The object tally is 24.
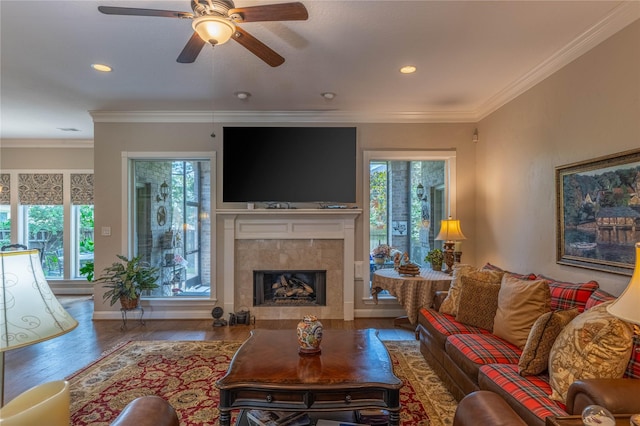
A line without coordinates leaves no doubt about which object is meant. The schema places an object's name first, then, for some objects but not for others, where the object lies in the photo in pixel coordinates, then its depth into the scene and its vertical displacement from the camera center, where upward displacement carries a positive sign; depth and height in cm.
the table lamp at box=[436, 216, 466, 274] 401 -22
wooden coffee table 171 -84
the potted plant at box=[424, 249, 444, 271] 423 -51
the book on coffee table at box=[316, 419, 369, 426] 173 -105
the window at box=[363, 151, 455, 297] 462 +20
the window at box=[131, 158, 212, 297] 468 -4
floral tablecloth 363 -76
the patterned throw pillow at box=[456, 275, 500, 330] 267 -68
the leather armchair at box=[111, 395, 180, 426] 122 -72
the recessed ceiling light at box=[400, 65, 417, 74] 315 +138
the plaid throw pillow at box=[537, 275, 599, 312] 216 -51
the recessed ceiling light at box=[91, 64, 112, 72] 313 +139
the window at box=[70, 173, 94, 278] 628 -5
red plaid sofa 161 -88
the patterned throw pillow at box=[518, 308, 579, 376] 186 -68
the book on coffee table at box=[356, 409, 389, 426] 184 -110
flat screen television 438 +70
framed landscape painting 221 +4
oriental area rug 230 -132
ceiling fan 180 +110
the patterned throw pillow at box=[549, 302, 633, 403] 156 -63
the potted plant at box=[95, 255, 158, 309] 415 -78
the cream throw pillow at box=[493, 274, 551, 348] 227 -62
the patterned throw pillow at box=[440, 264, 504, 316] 278 -53
